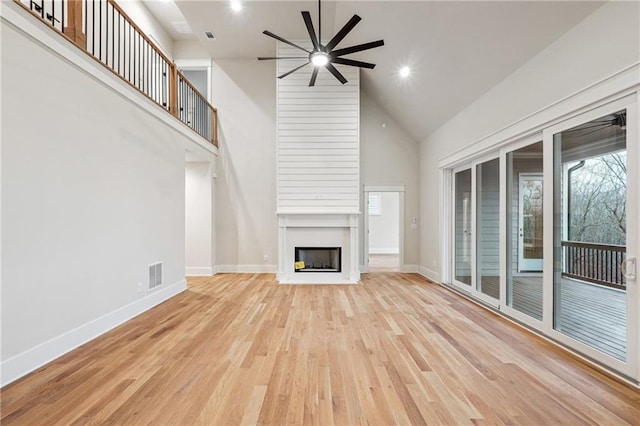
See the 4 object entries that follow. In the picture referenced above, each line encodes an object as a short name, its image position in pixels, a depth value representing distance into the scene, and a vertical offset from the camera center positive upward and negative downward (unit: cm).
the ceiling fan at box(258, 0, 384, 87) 328 +197
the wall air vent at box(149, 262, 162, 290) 405 -85
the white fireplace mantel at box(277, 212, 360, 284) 580 -49
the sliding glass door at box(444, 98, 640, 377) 224 -17
